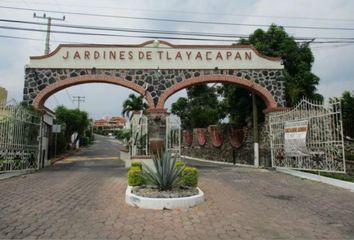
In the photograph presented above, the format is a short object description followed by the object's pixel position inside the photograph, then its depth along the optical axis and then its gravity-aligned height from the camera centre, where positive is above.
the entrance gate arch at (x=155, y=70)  14.53 +3.43
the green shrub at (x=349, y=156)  13.91 -0.44
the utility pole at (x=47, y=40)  25.53 +8.20
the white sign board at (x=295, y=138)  11.09 +0.27
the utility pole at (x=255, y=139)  15.64 +0.30
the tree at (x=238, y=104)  17.80 +2.33
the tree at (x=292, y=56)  16.58 +4.66
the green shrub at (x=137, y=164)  8.63 -0.55
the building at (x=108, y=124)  113.50 +7.33
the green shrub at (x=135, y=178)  7.57 -0.80
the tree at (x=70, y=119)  31.91 +2.52
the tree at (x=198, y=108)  31.42 +3.93
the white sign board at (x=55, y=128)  17.80 +0.86
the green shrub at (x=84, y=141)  50.47 +0.45
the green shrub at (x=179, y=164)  7.92 -0.49
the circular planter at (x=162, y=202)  6.25 -1.13
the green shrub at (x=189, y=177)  7.49 -0.75
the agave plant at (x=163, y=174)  7.08 -0.65
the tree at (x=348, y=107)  20.92 +2.56
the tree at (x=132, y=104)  24.06 +3.02
